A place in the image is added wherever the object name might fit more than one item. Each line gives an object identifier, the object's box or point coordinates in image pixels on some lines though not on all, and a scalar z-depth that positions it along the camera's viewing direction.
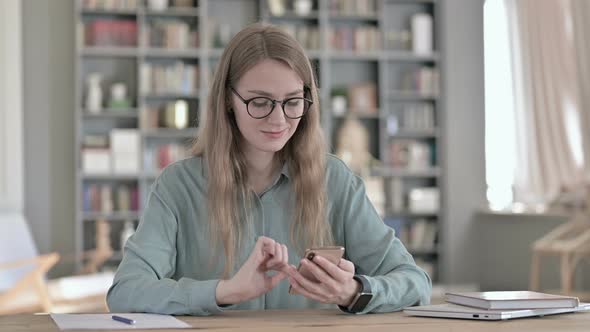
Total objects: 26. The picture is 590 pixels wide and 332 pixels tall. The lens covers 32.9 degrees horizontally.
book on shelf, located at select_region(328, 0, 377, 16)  8.38
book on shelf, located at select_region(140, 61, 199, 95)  8.06
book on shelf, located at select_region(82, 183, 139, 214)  8.01
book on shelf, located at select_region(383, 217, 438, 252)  8.53
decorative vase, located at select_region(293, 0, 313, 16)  8.24
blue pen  1.88
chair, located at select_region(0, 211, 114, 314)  5.71
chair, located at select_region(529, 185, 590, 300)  6.32
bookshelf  8.01
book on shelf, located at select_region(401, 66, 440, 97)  8.50
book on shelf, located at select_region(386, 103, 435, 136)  8.56
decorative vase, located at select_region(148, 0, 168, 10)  8.00
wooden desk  1.87
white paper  1.84
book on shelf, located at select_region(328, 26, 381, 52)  8.38
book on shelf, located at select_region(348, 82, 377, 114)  8.41
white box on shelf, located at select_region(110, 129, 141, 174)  7.99
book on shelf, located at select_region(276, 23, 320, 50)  8.28
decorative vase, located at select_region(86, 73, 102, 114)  7.95
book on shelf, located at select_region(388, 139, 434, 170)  8.52
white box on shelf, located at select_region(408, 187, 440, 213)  8.53
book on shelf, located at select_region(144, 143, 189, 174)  8.09
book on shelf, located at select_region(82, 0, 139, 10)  7.91
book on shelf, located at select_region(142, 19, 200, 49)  8.04
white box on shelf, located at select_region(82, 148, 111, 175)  7.95
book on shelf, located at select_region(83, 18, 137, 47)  7.96
